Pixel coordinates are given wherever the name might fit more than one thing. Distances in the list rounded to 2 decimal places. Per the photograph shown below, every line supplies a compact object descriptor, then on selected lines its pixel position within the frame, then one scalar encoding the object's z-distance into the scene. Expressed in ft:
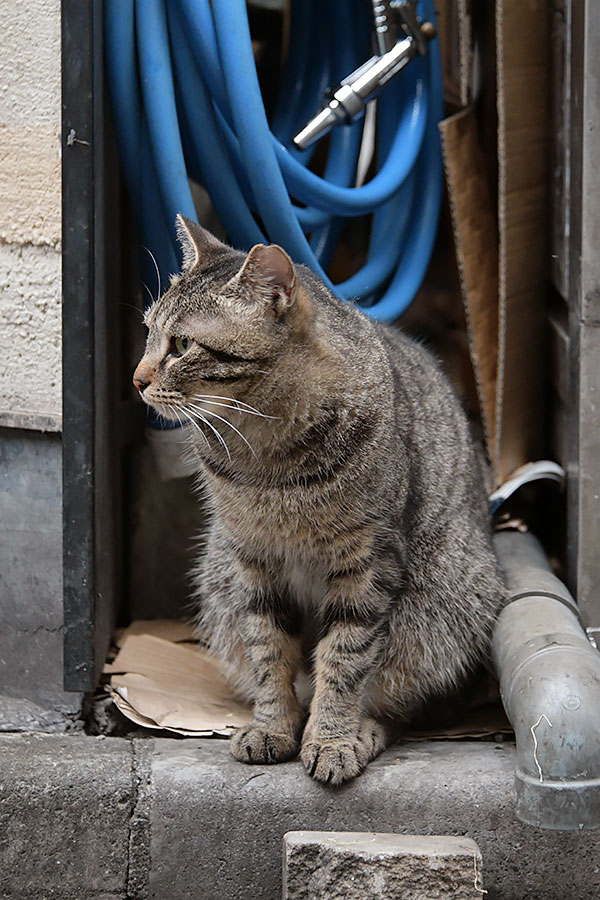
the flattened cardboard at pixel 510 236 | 18.30
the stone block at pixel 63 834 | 13.99
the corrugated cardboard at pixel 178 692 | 16.02
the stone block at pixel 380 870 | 12.83
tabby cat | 13.35
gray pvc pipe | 12.37
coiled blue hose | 16.31
